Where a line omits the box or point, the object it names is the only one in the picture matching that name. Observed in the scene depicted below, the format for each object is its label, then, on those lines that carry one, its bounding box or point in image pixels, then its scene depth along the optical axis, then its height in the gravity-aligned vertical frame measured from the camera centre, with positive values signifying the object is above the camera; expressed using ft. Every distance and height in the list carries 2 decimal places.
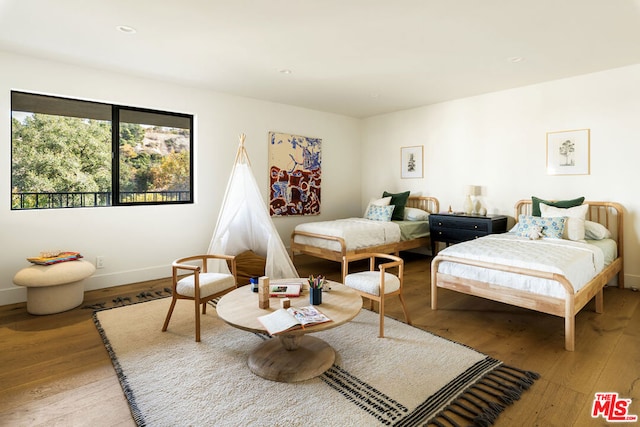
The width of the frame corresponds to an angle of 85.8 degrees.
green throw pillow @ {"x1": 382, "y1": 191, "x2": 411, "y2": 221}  19.43 +0.48
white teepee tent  13.87 -0.68
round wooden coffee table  7.24 -2.97
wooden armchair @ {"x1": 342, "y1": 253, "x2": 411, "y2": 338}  9.32 -2.05
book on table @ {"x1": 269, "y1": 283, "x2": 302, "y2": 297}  8.68 -2.04
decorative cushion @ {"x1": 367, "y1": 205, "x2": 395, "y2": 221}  18.29 -0.08
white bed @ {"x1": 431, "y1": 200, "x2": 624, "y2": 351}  8.88 -1.74
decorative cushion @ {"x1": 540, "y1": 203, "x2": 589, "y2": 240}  12.53 -0.20
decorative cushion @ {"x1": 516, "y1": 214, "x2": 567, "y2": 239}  12.68 -0.52
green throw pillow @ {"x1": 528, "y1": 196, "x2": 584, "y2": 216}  13.93 +0.35
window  12.64 +2.35
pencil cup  8.10 -1.99
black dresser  15.67 -0.71
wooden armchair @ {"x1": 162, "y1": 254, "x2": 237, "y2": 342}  9.23 -2.11
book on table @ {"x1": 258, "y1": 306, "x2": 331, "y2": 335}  6.82 -2.23
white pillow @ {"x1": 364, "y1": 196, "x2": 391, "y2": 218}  19.35 +0.54
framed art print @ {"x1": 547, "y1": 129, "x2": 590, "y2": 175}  14.34 +2.55
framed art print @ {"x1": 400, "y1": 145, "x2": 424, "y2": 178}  20.02 +2.93
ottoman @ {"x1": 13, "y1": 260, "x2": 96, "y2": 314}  10.78 -2.34
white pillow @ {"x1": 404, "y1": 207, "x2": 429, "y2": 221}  19.06 -0.20
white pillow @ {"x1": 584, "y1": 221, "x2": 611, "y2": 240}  12.99 -0.74
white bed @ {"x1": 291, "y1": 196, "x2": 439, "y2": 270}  15.12 -1.22
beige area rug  6.17 -3.57
